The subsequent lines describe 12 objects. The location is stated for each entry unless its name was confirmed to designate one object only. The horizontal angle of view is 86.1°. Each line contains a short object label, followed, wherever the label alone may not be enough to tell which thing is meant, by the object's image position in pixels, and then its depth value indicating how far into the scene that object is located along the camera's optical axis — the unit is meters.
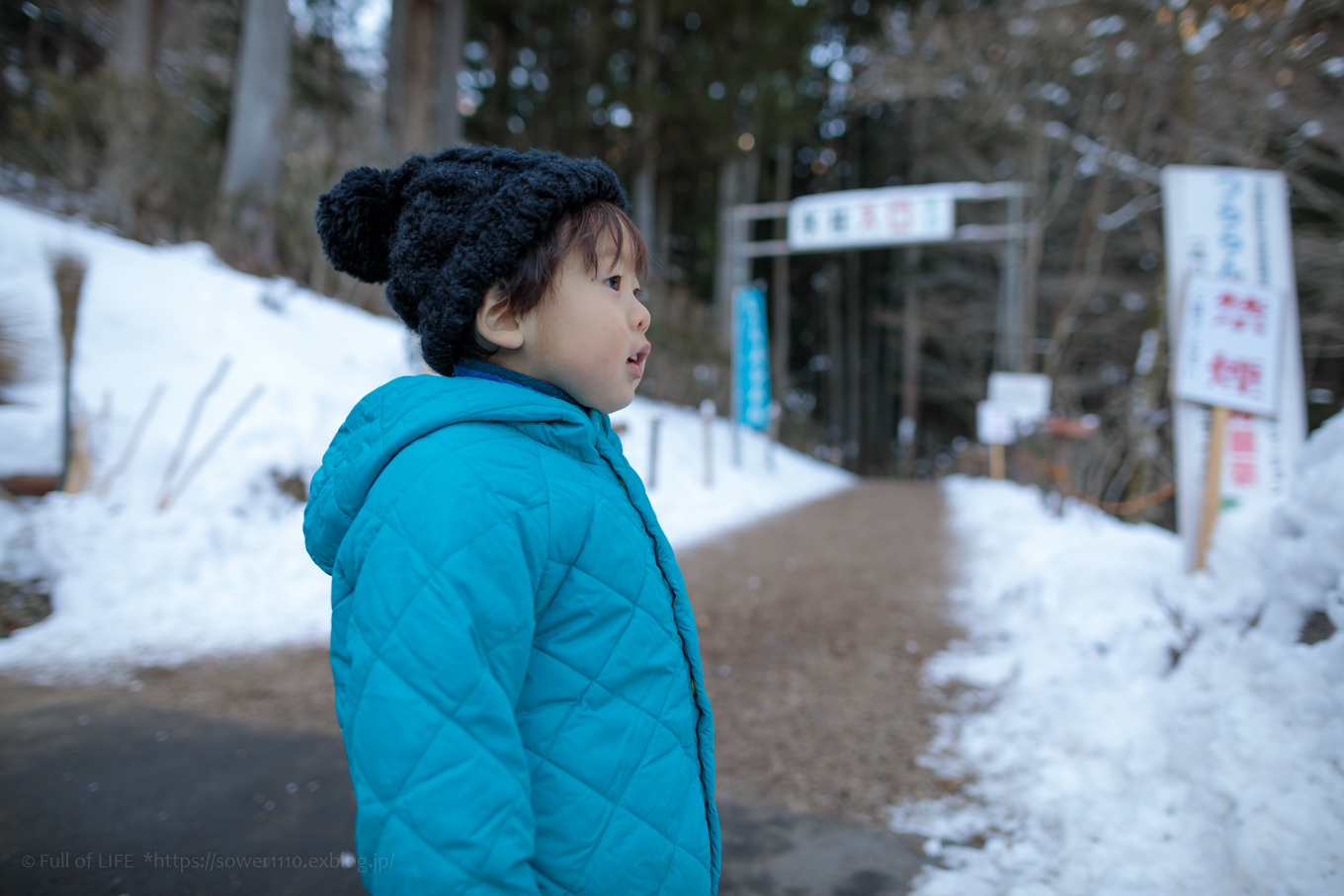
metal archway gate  11.91
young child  0.85
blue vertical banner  12.59
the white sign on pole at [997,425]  13.67
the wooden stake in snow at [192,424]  4.79
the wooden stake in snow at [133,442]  4.65
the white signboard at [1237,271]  3.71
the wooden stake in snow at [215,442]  4.80
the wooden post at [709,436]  9.62
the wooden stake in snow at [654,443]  7.91
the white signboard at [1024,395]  12.77
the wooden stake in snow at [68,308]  4.45
